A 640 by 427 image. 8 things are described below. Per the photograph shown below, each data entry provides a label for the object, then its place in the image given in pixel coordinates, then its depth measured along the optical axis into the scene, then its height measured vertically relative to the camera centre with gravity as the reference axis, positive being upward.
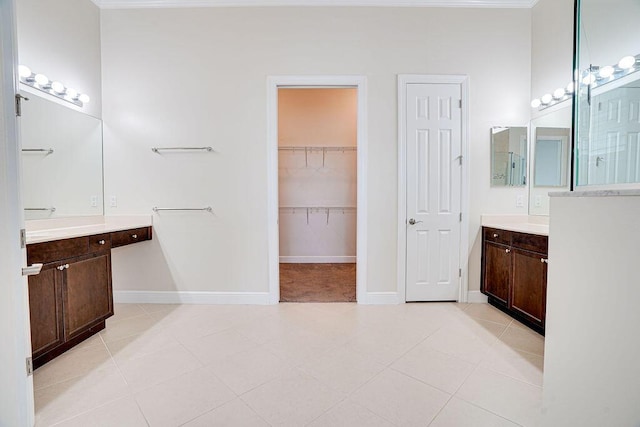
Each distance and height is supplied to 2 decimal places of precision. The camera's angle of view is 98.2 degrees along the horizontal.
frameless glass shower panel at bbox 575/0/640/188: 1.22 +0.46
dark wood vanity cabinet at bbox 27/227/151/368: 1.81 -0.69
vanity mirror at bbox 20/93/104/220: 2.28 +0.35
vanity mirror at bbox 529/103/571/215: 2.60 +0.43
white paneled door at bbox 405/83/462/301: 2.86 +0.08
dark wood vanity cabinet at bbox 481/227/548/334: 2.24 -0.67
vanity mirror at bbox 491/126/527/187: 2.92 +0.46
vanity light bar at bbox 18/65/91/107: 2.22 +0.98
